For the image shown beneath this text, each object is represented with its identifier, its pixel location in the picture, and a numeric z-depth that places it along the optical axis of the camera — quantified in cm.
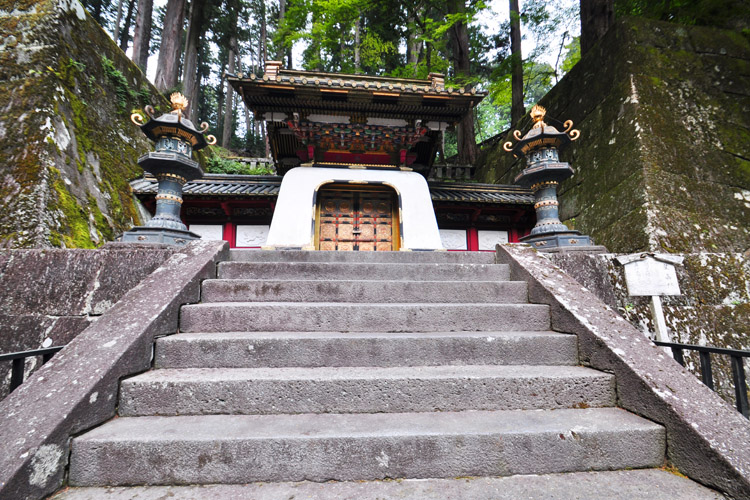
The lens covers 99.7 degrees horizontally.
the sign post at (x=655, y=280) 272
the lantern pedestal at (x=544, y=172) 396
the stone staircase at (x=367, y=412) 136
